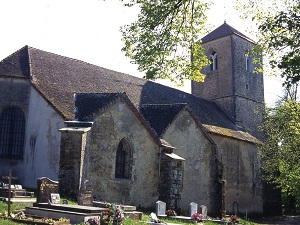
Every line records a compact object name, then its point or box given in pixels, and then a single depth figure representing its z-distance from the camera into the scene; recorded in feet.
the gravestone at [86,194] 44.72
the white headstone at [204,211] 55.42
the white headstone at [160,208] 51.54
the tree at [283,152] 84.53
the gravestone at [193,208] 55.94
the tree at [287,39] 31.17
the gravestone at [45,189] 41.50
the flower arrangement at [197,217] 49.11
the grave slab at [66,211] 34.86
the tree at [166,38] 33.65
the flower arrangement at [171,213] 53.11
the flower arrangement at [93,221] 33.55
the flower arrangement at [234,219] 53.63
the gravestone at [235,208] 87.71
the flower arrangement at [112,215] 35.35
